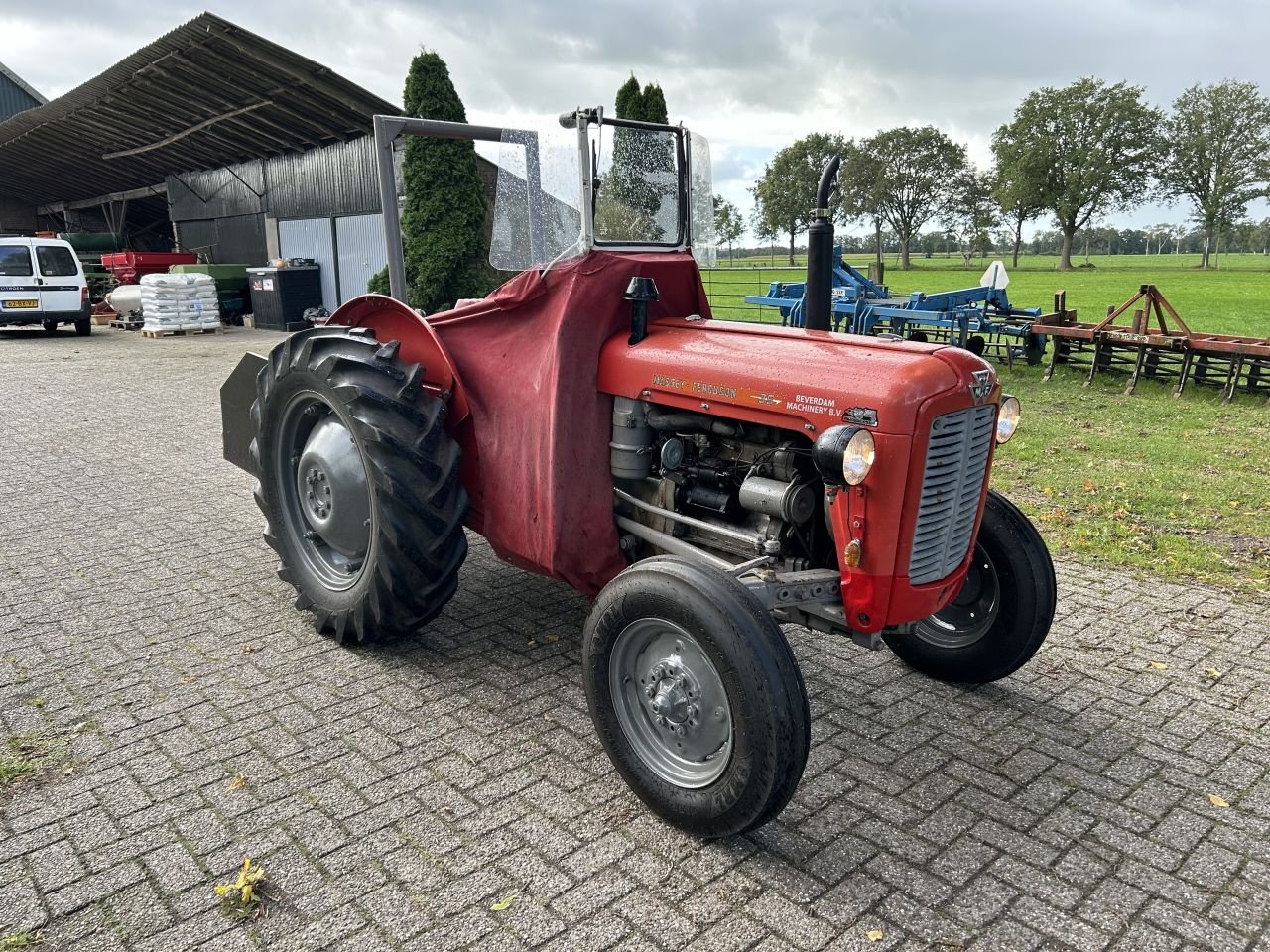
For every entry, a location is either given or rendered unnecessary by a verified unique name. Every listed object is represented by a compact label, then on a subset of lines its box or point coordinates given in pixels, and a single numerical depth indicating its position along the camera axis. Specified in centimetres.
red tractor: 267
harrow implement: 965
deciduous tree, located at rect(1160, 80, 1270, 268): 4853
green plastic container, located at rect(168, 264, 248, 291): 1945
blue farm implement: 1177
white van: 1680
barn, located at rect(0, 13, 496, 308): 1603
